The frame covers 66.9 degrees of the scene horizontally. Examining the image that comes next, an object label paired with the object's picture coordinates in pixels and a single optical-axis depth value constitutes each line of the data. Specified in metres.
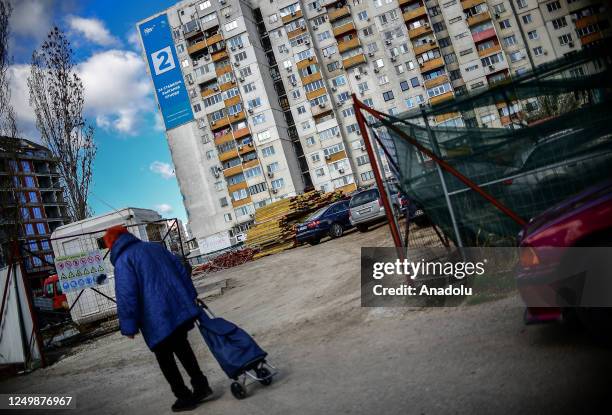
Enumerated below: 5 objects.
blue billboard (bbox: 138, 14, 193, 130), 68.38
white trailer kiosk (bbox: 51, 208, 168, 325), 14.05
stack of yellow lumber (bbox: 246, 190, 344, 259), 24.44
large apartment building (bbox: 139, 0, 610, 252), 61.62
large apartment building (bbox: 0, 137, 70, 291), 76.81
